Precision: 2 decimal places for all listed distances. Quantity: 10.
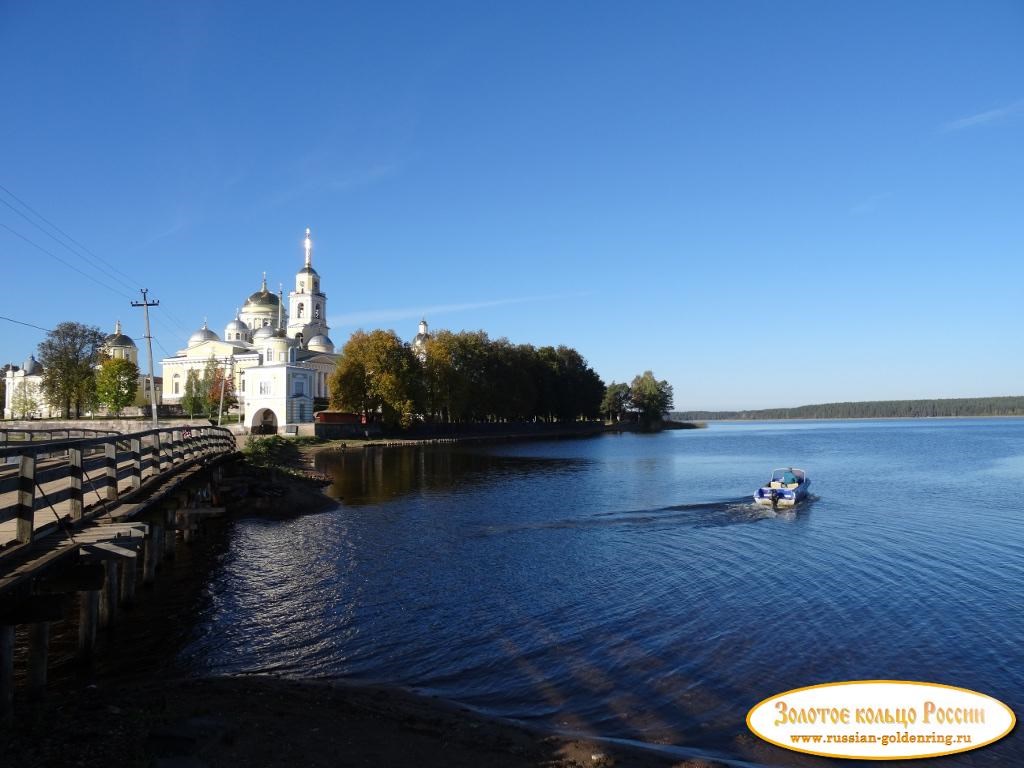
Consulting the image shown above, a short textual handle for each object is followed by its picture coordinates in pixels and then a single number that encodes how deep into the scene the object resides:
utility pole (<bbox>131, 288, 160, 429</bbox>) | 46.31
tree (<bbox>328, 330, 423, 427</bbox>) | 88.44
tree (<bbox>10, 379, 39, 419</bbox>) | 100.74
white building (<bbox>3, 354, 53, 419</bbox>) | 101.06
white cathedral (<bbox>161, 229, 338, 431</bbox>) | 87.25
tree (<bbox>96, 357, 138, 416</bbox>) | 91.50
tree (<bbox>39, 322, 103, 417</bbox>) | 92.12
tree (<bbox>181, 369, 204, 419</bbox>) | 100.31
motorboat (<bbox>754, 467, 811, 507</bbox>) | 34.75
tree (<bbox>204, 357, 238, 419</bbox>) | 101.03
